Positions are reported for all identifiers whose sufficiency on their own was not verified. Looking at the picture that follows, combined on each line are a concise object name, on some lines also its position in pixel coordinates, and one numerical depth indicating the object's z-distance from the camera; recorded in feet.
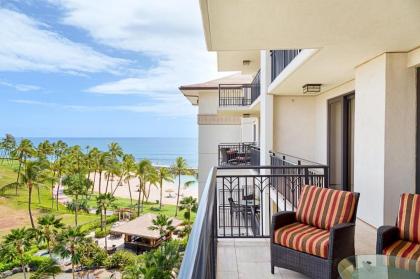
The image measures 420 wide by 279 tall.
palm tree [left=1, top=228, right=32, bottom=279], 59.36
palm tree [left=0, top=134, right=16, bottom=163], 145.75
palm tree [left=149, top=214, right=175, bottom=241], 67.26
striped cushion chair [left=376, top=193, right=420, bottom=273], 9.27
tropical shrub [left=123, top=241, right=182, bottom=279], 37.35
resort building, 9.78
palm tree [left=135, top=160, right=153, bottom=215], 101.06
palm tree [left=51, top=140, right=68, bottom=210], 113.50
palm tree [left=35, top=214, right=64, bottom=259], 65.36
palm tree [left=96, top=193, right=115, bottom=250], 83.35
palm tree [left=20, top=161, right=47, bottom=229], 81.30
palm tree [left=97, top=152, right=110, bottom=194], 107.86
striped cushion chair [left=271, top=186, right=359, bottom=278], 9.98
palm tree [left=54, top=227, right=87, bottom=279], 59.72
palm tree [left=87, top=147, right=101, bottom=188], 112.16
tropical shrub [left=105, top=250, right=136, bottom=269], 65.46
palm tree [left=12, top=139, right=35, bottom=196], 107.04
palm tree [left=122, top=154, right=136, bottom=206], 108.27
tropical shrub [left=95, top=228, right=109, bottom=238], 83.74
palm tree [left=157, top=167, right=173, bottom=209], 105.60
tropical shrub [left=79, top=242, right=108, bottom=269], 64.19
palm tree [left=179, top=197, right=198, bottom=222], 79.56
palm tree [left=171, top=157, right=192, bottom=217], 103.45
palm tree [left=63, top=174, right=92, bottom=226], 96.23
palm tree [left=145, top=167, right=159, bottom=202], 101.91
